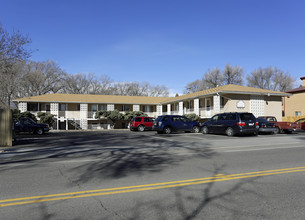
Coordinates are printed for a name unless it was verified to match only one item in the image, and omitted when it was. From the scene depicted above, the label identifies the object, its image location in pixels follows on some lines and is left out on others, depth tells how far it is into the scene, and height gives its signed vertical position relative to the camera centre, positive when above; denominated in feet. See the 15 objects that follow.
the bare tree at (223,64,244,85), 196.03 +31.27
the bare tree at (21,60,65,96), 156.15 +24.46
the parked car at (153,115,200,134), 68.64 -2.62
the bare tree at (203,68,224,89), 199.82 +29.50
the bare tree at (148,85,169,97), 244.28 +23.27
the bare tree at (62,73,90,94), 186.09 +24.17
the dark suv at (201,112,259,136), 57.93 -2.28
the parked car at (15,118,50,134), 73.26 -3.22
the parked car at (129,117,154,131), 90.02 -3.30
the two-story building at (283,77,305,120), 133.08 +5.35
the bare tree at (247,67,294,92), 196.34 +27.57
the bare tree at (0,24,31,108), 53.06 +13.16
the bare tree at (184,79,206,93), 217.52 +27.49
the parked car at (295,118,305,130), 82.33 -3.72
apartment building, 100.89 +5.20
